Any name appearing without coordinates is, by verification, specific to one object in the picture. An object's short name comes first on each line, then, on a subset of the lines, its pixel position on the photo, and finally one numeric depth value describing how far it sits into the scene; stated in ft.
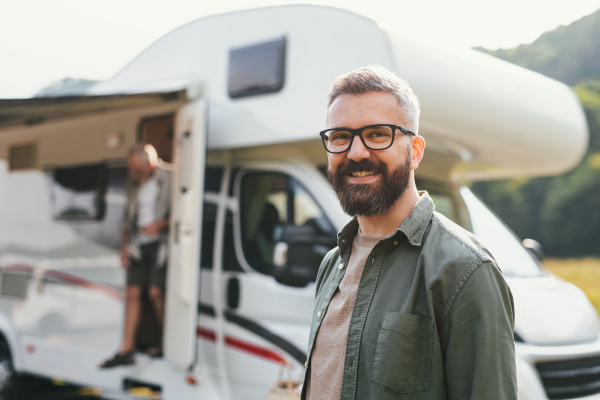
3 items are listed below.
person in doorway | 14.94
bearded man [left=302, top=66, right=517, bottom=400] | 4.31
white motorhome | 11.16
